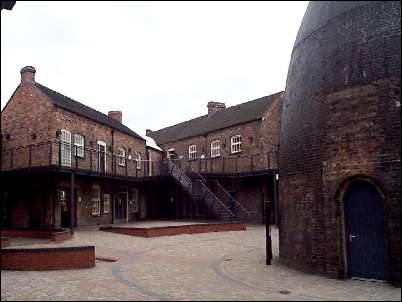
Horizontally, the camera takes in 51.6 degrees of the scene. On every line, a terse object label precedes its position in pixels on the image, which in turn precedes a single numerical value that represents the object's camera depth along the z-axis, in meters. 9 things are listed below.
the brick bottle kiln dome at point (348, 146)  8.83
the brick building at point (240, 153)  27.44
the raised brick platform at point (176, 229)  20.11
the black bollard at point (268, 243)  11.72
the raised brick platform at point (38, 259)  11.24
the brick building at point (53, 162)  21.70
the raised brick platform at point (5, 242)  13.85
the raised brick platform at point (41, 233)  17.38
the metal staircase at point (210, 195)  24.20
